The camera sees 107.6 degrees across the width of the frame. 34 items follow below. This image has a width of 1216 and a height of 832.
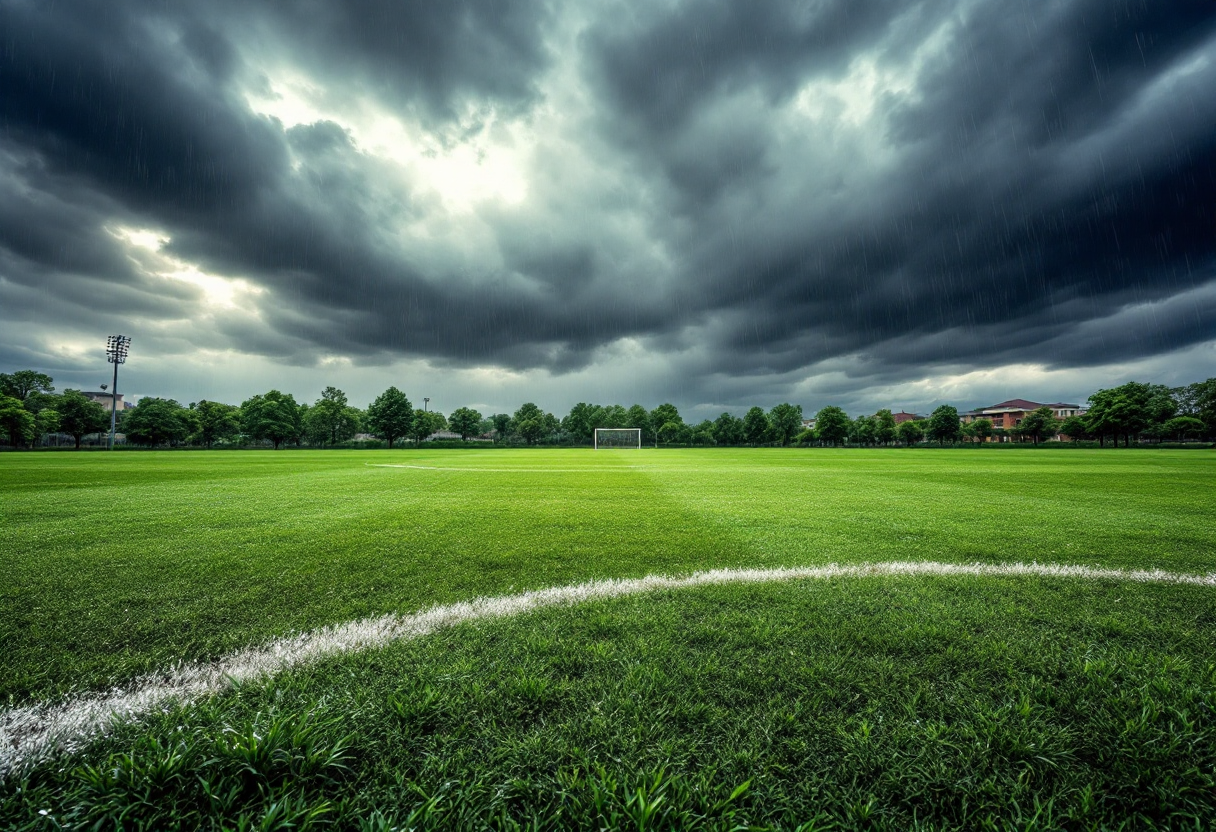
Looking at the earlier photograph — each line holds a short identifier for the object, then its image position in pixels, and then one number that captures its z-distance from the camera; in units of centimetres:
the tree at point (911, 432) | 10100
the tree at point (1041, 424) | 9050
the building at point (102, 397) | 11744
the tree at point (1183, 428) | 6519
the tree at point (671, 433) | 10602
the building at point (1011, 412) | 11894
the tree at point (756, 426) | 10350
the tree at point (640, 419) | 10988
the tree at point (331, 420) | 8031
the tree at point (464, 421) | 10731
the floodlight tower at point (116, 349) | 6378
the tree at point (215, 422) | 7969
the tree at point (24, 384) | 6875
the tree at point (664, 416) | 10994
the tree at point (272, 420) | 7481
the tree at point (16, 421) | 5403
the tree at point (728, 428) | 10862
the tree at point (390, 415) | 7856
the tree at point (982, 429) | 9648
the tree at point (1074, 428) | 8219
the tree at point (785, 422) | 10606
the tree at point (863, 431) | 10606
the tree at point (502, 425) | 12050
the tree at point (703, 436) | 10969
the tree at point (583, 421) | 10575
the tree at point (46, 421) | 6000
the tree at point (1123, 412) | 6300
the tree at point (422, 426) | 8906
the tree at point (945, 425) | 9138
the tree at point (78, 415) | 6700
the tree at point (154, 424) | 6950
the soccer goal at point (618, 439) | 8331
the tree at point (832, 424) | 9594
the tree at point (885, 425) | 10312
